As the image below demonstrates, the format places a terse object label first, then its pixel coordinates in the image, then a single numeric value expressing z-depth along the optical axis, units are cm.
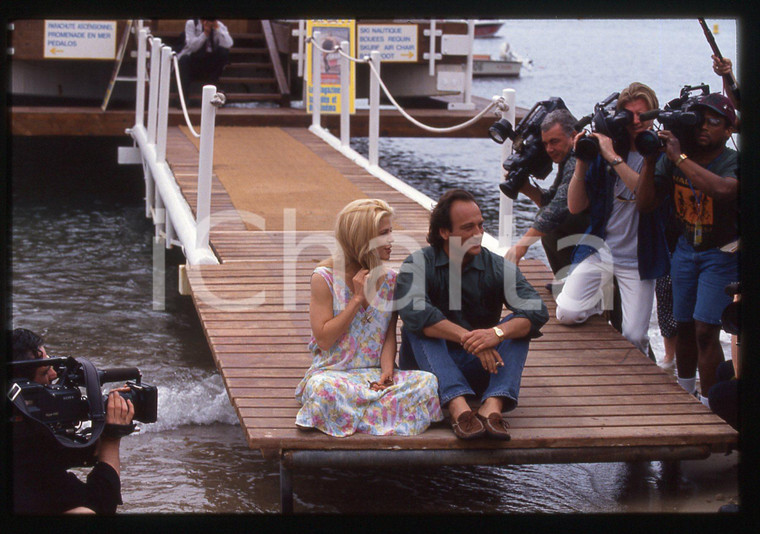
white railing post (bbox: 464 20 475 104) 1316
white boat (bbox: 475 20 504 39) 5694
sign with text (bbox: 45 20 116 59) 1235
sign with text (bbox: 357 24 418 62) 1327
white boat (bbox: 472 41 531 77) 3647
